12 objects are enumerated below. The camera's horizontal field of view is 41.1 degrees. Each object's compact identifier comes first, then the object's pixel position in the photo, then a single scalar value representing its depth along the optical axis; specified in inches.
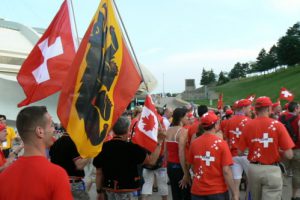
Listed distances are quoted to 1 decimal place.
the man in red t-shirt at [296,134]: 294.5
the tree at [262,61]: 4421.8
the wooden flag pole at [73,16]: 232.7
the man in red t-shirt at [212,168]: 189.2
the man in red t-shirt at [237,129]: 284.7
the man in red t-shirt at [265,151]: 217.3
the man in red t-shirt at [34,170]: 92.4
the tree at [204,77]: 5634.8
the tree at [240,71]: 5359.3
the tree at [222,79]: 5054.6
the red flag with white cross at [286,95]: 441.7
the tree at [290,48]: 3582.7
